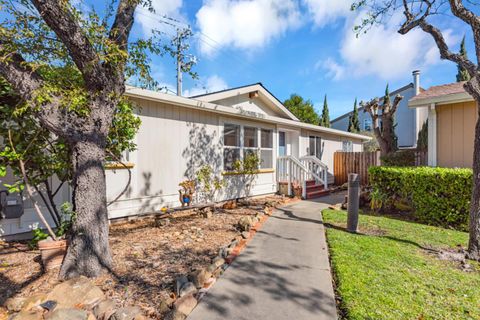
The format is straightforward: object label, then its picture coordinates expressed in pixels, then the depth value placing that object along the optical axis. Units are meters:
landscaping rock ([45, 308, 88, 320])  2.41
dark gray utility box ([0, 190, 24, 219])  4.40
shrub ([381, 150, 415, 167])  9.76
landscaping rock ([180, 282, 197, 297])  2.73
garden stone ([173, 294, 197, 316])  2.43
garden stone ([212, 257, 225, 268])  3.47
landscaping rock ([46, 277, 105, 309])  2.70
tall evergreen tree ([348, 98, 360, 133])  26.23
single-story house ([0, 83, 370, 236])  5.89
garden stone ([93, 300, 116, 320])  2.52
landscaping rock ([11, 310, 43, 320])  2.47
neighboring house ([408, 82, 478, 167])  7.32
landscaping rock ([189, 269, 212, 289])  2.94
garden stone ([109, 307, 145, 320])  2.40
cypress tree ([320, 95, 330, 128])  29.48
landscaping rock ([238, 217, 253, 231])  5.22
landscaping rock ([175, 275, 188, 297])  2.79
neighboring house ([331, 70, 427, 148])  20.53
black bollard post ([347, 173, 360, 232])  5.35
